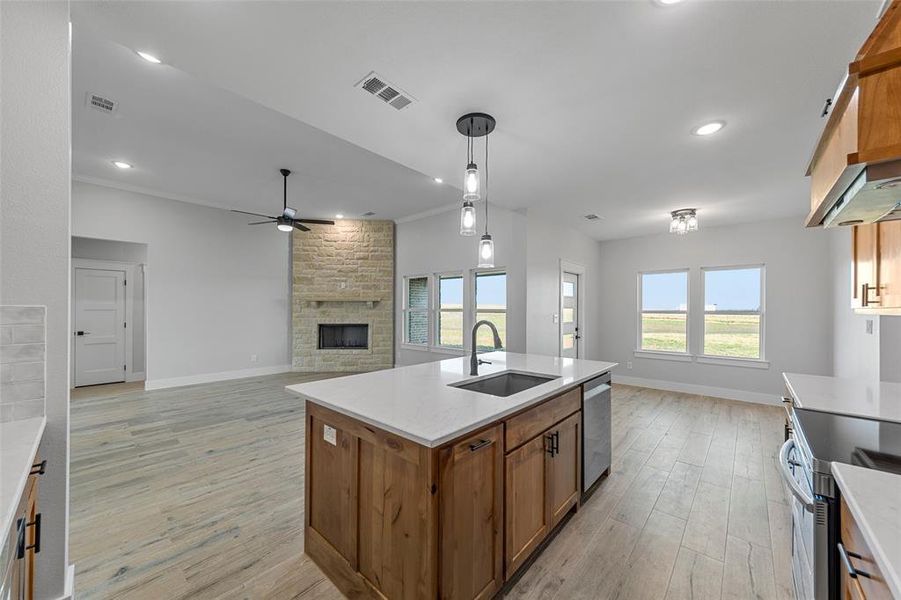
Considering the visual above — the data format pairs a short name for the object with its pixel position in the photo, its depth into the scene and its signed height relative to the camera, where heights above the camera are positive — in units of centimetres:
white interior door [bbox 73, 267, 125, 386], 579 -48
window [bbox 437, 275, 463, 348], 596 -20
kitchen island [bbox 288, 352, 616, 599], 135 -80
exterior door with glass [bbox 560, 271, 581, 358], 571 -27
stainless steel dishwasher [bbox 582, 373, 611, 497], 238 -92
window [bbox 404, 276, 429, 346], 659 -22
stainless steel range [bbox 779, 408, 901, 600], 115 -62
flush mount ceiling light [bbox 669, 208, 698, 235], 443 +99
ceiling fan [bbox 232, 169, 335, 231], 458 +100
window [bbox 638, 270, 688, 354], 575 -18
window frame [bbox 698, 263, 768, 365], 506 -49
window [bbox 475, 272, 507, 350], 534 +1
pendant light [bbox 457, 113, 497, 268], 219 +70
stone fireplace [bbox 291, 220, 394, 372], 678 +30
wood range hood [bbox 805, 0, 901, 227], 91 +48
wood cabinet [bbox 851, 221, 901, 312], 169 +19
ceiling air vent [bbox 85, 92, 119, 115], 284 +158
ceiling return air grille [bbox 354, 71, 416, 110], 198 +121
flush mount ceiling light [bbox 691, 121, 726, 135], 246 +121
